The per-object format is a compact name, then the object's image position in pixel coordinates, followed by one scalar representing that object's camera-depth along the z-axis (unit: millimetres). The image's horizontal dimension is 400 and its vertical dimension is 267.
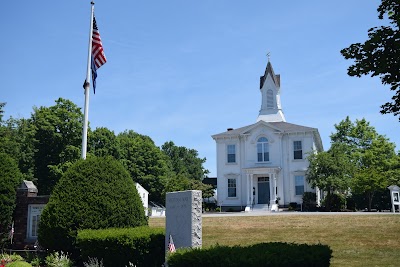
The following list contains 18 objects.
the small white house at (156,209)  52625
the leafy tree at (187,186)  45031
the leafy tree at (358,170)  36969
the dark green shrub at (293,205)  39338
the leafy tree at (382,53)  6945
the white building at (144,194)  51469
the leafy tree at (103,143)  52969
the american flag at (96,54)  18312
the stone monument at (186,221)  10914
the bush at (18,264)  12145
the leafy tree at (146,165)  61562
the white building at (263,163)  41188
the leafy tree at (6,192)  16766
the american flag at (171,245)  10834
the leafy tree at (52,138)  48344
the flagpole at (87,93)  16812
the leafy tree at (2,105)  53644
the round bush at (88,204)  13375
